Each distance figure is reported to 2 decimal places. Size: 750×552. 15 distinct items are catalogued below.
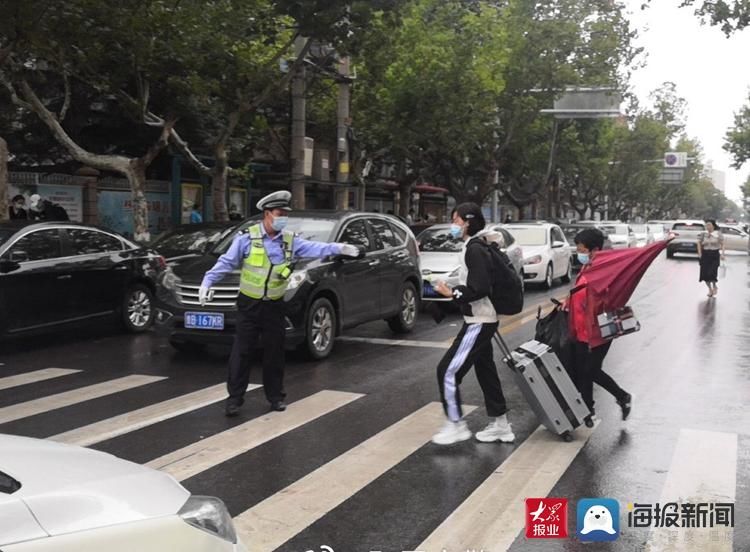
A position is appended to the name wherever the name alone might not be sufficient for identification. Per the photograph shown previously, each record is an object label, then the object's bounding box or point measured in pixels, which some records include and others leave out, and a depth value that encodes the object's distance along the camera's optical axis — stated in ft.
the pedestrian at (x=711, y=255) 52.65
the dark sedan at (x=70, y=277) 30.68
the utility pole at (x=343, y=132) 57.21
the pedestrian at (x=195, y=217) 68.69
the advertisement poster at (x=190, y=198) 81.62
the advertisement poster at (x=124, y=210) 71.72
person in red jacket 20.21
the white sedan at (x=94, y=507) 7.41
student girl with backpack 18.61
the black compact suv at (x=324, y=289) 28.25
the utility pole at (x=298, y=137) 53.93
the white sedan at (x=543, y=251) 58.95
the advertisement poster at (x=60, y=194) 64.13
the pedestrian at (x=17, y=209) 53.31
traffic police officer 21.47
